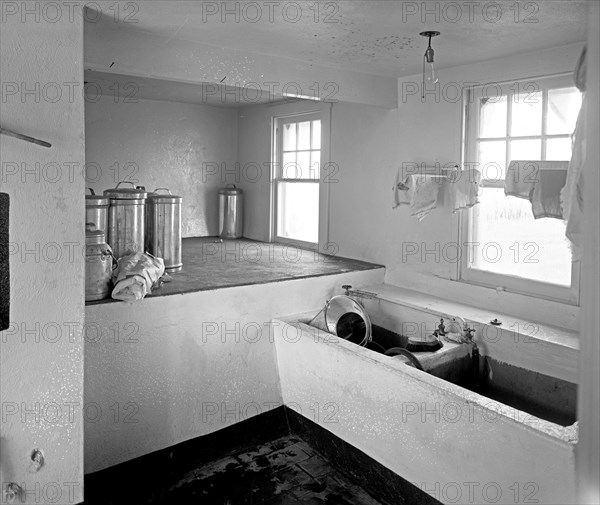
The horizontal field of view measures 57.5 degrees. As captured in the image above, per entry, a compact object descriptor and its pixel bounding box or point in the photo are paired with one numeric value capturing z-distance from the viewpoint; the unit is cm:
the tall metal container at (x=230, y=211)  555
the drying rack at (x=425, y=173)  349
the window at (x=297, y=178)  486
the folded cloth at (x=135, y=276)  279
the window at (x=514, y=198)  301
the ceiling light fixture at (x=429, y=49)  267
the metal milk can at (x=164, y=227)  360
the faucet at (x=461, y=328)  312
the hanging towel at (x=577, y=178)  179
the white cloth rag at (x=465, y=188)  331
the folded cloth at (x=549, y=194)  248
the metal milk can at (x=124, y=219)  328
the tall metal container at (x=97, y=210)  315
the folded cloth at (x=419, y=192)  347
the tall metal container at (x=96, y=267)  276
